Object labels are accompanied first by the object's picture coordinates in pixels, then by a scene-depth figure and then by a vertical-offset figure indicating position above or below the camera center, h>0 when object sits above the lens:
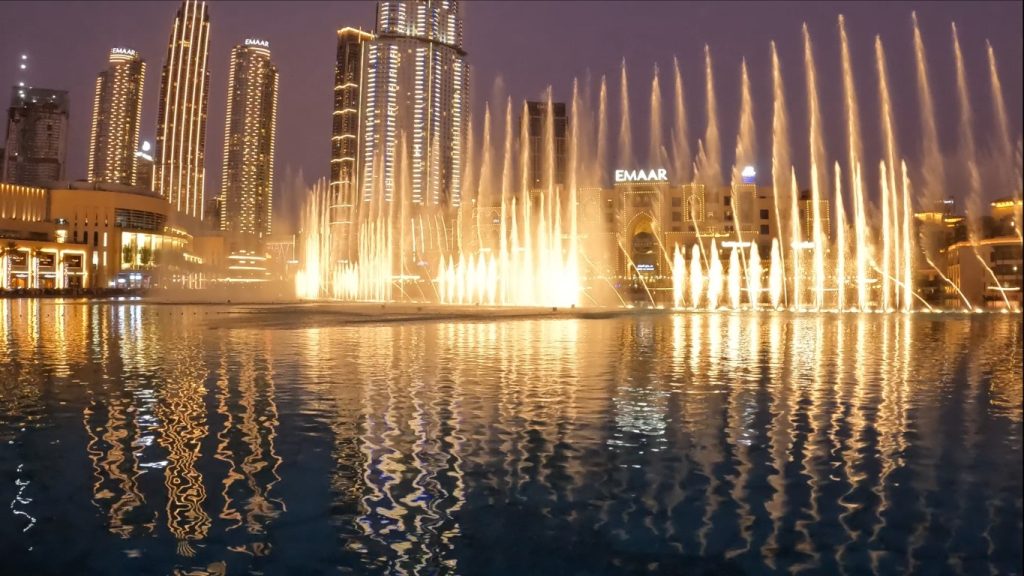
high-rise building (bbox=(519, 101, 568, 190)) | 155.62 +32.57
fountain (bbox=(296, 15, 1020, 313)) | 57.03 +6.64
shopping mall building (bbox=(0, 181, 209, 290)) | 115.28 +9.39
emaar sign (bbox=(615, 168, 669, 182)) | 119.31 +17.87
